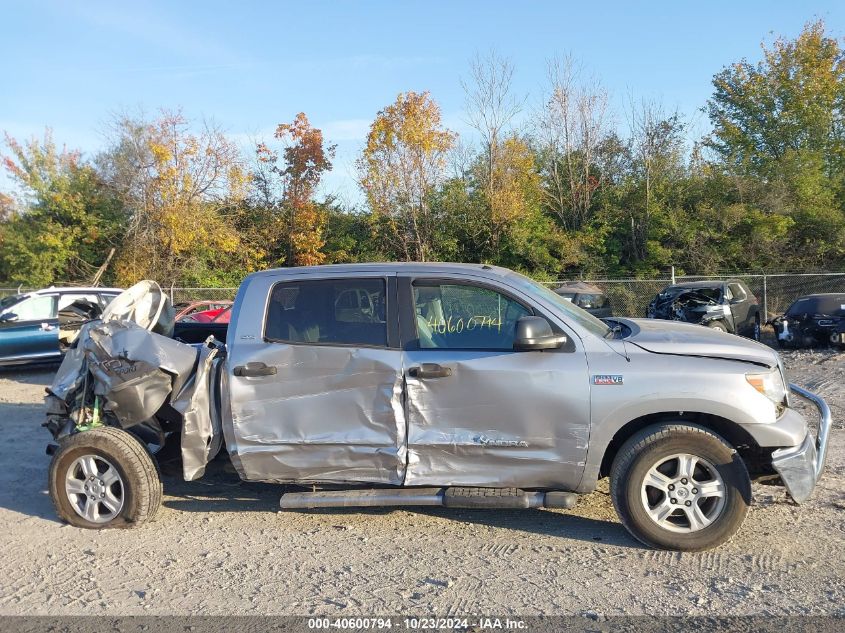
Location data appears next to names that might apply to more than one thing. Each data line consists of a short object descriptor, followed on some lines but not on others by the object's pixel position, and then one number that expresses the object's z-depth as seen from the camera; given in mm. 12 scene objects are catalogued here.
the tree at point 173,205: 27406
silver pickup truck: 4418
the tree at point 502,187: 29344
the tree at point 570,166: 31359
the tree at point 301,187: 30156
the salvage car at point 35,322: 12969
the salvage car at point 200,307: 17395
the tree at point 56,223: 28656
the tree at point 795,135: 26703
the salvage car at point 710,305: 15328
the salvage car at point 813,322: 13320
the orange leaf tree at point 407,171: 27906
